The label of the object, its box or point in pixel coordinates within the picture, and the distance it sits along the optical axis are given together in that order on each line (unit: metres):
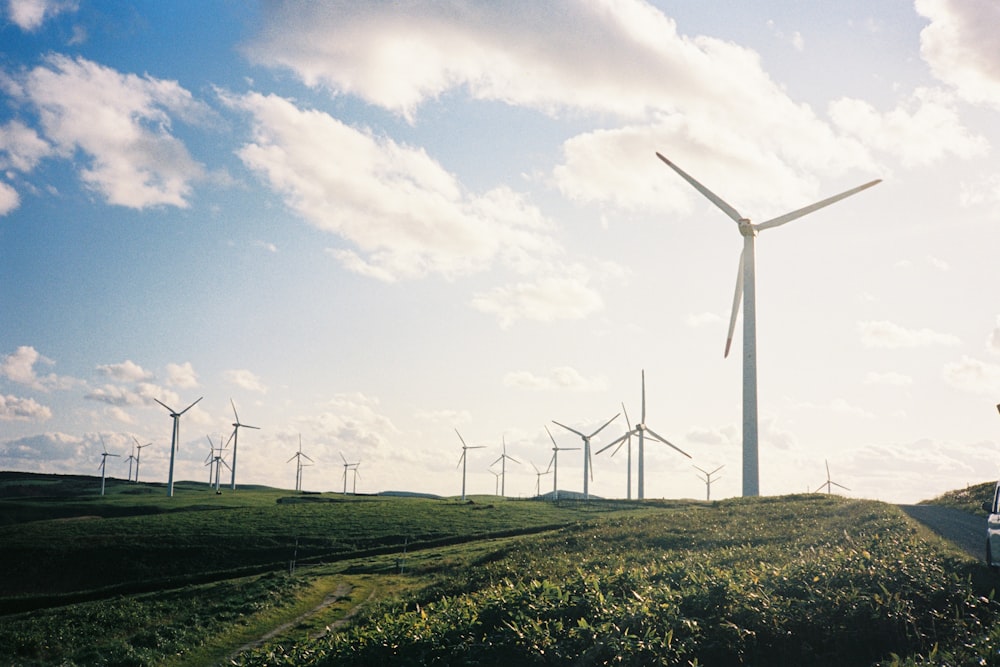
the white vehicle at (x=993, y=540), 20.88
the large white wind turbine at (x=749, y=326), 72.69
